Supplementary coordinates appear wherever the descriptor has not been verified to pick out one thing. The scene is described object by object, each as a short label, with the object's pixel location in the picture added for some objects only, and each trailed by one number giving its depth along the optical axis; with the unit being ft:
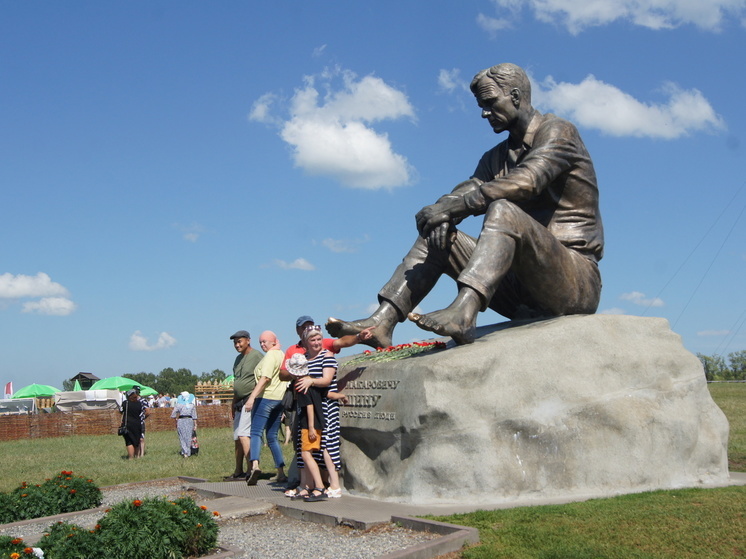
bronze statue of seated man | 20.26
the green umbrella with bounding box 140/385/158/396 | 132.79
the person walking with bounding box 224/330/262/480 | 28.32
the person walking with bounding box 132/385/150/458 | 48.28
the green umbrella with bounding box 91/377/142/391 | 127.03
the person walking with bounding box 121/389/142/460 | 46.88
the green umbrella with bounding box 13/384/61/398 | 137.28
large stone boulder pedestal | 18.95
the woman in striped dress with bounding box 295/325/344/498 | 20.16
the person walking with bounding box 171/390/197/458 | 47.67
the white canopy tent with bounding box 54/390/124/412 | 112.06
